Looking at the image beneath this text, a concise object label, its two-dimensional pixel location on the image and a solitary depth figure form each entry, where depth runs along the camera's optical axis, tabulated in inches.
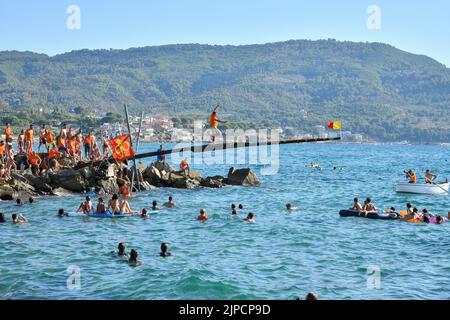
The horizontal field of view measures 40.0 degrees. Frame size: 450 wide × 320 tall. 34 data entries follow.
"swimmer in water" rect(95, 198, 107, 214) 1294.3
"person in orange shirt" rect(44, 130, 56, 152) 1732.3
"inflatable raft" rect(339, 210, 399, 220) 1336.1
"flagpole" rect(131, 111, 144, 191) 1654.8
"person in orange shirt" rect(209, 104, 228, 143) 1359.5
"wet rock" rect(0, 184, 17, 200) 1524.9
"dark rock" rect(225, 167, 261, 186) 2090.3
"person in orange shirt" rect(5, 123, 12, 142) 1642.5
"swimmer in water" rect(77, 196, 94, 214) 1296.8
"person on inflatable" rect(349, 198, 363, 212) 1382.0
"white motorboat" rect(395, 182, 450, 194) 1899.6
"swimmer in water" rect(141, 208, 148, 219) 1310.3
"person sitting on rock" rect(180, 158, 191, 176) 2009.1
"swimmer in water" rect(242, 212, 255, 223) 1301.4
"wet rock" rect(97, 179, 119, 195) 1667.1
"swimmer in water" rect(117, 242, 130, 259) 912.0
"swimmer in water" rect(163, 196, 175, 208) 1478.8
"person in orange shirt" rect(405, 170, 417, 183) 1948.8
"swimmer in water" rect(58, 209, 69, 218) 1275.8
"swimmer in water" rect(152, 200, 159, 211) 1405.0
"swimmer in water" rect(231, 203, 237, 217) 1349.7
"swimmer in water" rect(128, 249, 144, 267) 866.8
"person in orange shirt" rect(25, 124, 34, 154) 1717.5
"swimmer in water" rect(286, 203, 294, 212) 1523.9
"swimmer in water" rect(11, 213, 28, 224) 1198.4
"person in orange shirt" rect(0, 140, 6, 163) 1678.0
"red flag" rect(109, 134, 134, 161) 1625.2
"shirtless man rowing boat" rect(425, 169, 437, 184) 1945.1
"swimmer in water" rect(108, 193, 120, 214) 1294.3
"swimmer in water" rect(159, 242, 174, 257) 935.7
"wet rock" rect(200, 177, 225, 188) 1969.7
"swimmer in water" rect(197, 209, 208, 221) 1311.5
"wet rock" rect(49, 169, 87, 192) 1660.9
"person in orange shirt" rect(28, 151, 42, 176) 1740.9
